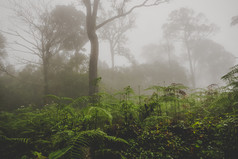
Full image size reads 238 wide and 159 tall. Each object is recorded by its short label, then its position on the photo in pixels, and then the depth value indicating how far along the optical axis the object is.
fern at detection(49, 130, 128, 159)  1.61
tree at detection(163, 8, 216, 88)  21.62
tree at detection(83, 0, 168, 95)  5.86
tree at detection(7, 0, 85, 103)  9.14
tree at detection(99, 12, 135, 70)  18.11
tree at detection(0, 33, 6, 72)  11.69
